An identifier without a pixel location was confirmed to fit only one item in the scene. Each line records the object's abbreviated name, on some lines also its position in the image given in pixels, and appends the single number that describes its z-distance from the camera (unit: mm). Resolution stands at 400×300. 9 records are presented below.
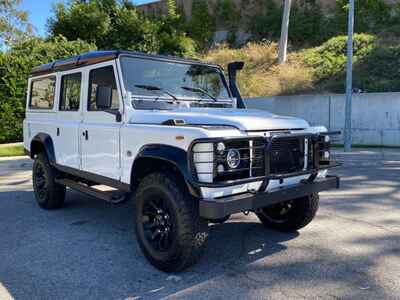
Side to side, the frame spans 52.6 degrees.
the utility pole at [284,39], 20156
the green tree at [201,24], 28688
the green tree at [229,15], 29000
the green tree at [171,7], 24347
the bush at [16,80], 14328
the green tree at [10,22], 23128
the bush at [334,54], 18438
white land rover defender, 3516
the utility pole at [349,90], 12539
